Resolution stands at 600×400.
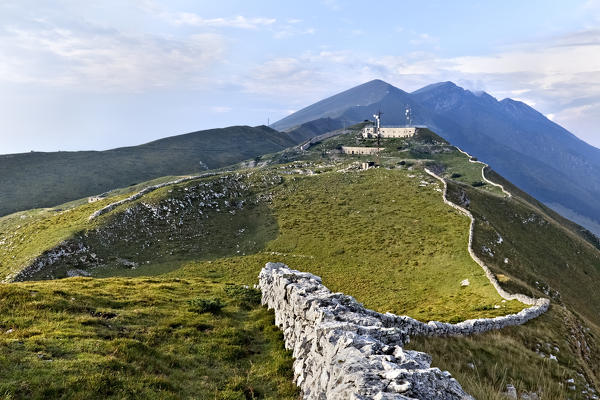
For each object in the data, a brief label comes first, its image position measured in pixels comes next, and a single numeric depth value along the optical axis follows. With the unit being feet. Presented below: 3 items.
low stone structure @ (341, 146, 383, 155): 589.07
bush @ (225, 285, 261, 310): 86.74
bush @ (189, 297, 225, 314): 76.18
